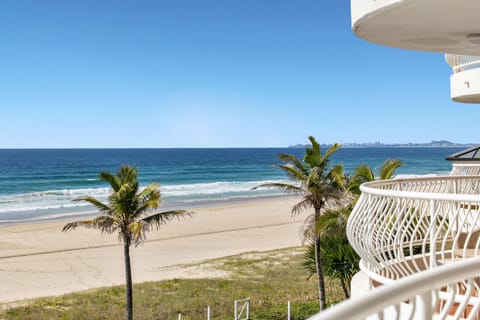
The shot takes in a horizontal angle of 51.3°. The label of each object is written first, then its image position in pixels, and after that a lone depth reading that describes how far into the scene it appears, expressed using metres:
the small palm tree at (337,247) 14.66
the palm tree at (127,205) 16.28
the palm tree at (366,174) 14.48
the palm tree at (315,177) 17.36
